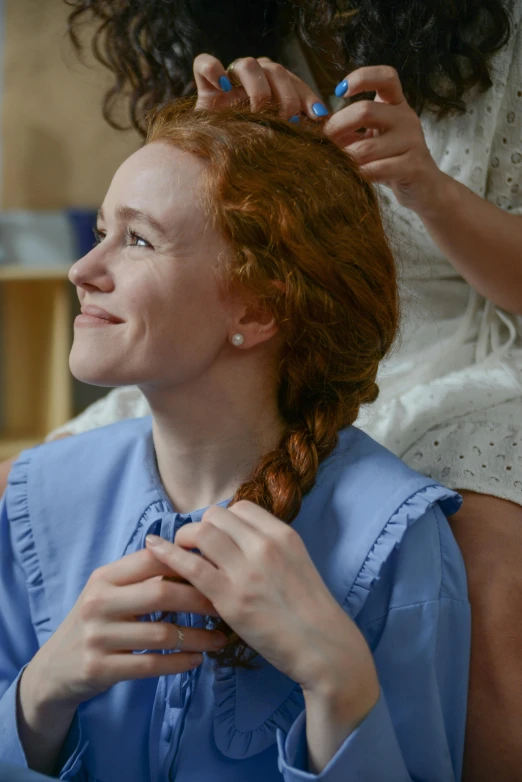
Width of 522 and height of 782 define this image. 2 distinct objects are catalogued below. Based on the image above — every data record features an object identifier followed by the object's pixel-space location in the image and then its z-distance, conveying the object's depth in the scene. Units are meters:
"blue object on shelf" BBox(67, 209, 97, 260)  2.77
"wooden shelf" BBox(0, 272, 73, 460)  2.82
